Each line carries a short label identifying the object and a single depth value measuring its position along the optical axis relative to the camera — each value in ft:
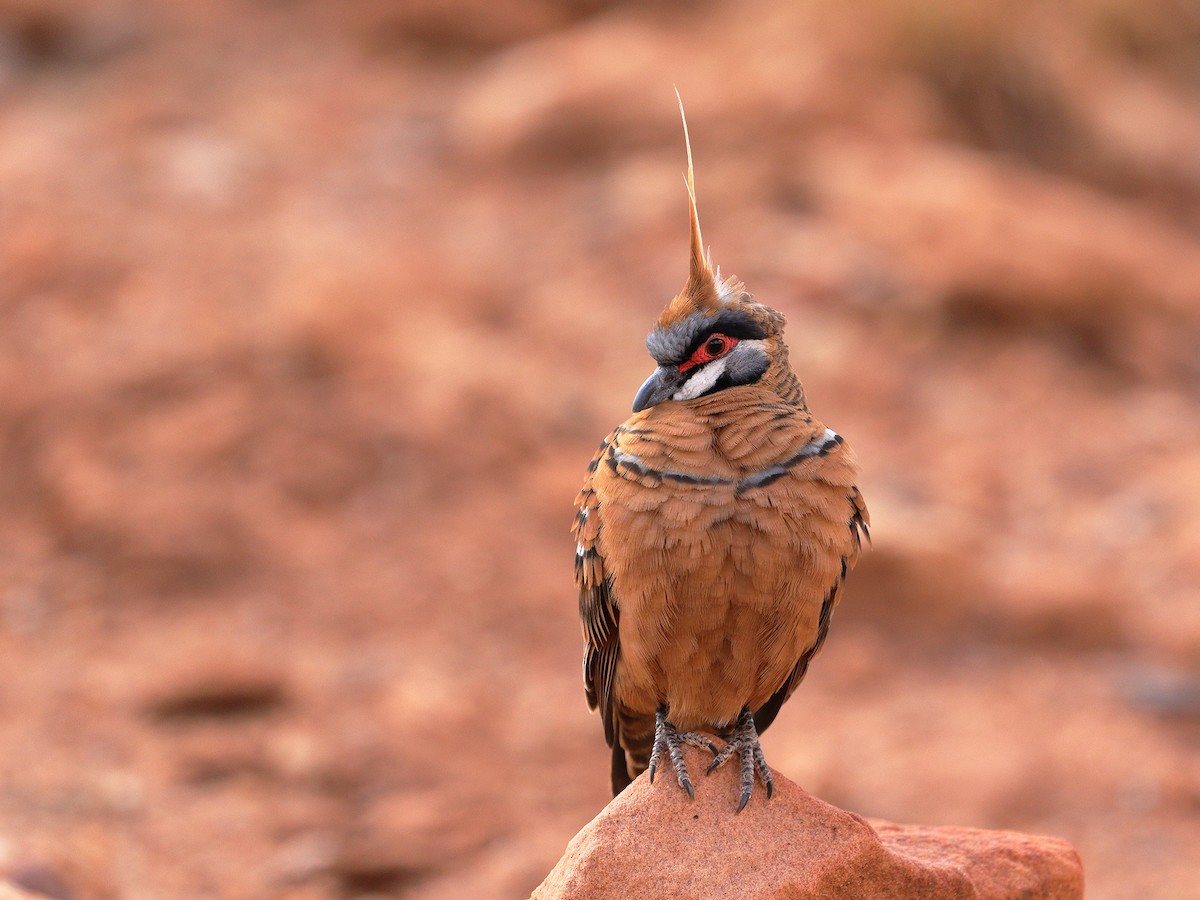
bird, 32.40
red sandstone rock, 30.35
